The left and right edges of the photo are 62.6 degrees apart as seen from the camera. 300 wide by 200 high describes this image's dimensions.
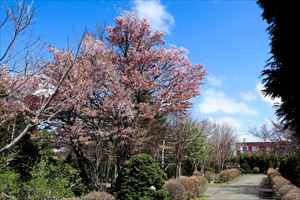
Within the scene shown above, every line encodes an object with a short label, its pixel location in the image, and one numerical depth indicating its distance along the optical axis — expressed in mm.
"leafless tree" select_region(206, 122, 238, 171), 27835
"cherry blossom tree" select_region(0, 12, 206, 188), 8520
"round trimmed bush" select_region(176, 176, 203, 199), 10057
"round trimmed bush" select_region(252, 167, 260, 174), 32901
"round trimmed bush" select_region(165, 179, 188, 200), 8439
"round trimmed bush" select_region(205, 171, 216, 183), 21306
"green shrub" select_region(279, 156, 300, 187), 12255
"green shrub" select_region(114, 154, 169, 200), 7337
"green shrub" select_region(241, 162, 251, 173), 33109
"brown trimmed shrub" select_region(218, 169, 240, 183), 20577
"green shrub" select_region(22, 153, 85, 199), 6034
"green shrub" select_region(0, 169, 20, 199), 6029
